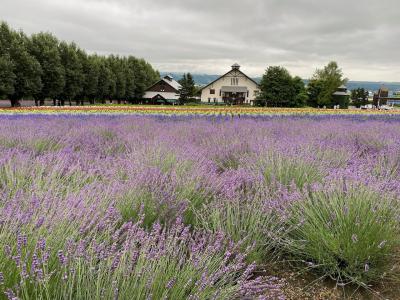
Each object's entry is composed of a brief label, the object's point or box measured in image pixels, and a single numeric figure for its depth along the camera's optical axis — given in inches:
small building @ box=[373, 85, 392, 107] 4183.1
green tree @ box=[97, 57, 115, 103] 1993.1
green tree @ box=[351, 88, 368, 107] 3713.1
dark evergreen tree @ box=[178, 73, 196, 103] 2477.9
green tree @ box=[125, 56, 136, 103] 2330.2
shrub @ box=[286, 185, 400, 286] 89.0
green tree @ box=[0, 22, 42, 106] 1272.1
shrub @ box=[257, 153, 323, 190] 145.0
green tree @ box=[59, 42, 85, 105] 1651.1
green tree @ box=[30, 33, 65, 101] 1464.1
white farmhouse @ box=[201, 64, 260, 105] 2613.2
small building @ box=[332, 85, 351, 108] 2500.0
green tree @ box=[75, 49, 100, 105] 1844.2
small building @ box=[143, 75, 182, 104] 2600.9
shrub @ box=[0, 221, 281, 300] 54.7
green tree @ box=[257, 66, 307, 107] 2000.5
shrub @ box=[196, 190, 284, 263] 94.9
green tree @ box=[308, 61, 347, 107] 2481.5
